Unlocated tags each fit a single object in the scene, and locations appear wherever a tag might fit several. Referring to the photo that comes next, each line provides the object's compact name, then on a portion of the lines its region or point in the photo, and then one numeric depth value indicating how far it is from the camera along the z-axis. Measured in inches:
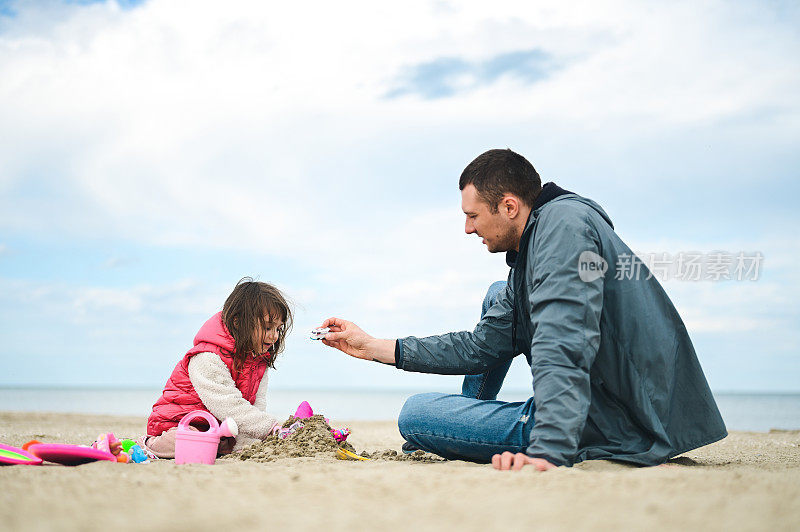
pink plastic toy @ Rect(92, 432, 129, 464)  140.9
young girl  162.9
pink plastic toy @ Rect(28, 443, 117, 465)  125.2
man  108.5
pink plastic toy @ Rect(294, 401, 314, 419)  170.7
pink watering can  140.3
